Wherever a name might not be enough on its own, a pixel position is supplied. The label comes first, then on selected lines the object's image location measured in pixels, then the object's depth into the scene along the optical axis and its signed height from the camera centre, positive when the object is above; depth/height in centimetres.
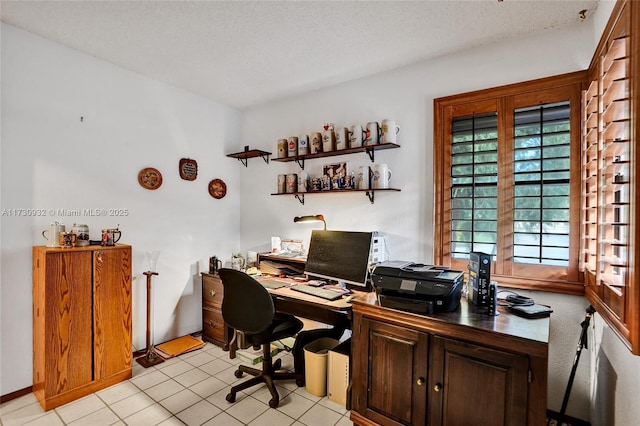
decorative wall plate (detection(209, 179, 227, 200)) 353 +25
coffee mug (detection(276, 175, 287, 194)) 325 +29
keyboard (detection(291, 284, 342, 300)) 221 -60
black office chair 206 -77
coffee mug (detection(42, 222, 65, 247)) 224 -19
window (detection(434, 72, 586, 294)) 198 +22
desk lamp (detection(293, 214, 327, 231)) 290 -7
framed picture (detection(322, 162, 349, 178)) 292 +40
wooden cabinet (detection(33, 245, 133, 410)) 211 -81
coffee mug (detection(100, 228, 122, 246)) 246 -22
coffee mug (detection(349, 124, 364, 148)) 268 +66
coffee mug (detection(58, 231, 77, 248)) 223 -22
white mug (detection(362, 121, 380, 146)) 259 +65
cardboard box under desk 217 -116
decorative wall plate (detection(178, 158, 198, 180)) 323 +44
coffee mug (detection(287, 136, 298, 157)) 315 +66
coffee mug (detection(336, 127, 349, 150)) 277 +65
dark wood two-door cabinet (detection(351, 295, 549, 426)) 139 -79
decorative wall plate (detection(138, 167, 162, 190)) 292 +30
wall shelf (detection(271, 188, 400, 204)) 259 +18
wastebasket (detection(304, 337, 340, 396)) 230 -120
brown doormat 291 -132
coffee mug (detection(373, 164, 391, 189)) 258 +30
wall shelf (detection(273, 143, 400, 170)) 260 +54
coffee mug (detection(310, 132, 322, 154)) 296 +65
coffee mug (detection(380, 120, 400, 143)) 253 +66
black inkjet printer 168 -42
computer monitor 237 -36
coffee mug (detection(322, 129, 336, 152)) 286 +66
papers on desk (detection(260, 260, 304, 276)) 300 -57
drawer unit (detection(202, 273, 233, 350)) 308 -106
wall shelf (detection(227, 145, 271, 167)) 342 +64
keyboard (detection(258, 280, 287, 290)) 252 -61
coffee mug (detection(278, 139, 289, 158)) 321 +66
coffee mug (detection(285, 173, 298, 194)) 317 +29
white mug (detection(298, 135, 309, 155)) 306 +66
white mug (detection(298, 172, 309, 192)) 309 +29
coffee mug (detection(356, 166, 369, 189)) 267 +30
